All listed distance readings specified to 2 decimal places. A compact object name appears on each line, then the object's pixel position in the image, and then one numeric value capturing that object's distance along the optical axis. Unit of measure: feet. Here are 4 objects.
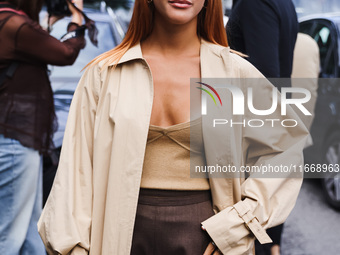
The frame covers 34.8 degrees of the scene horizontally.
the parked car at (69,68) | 14.02
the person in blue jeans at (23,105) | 10.47
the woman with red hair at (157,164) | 7.03
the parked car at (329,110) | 19.29
